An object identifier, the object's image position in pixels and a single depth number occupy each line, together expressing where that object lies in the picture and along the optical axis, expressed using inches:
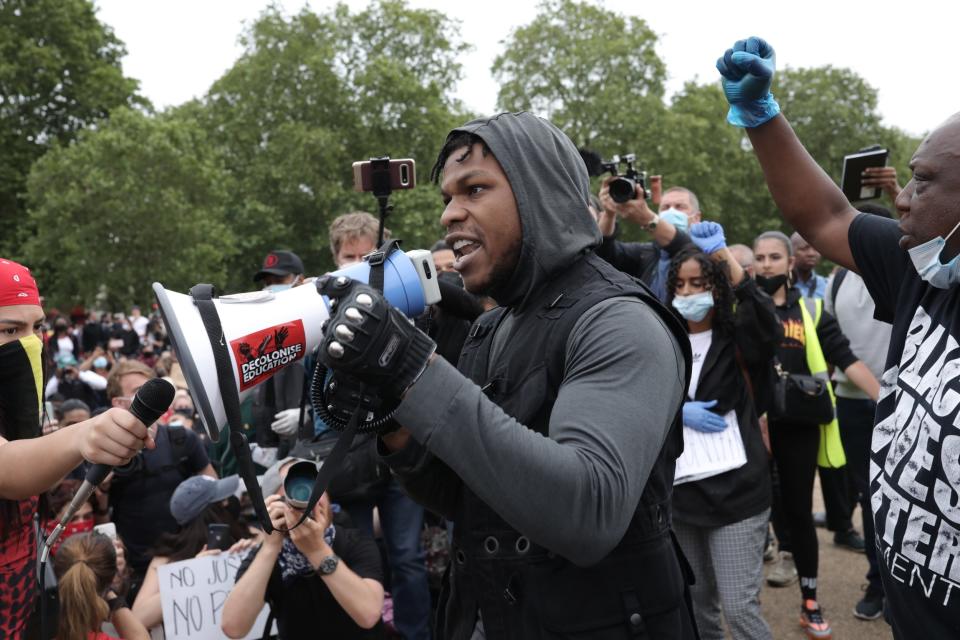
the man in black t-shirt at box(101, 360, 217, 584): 194.5
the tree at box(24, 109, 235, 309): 828.6
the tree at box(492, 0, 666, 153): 1107.3
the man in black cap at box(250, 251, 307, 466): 181.5
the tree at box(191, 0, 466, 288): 1039.6
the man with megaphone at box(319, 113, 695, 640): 53.8
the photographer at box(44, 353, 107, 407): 397.7
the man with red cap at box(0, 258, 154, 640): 90.1
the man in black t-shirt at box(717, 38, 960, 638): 70.1
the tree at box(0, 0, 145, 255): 960.9
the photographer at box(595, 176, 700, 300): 169.6
